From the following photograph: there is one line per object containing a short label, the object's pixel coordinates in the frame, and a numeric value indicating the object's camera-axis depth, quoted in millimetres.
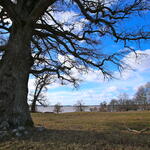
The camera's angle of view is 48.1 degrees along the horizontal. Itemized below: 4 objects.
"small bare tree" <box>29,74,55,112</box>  29497
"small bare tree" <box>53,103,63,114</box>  37538
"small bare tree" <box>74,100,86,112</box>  40844
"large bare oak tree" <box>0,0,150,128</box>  5344
